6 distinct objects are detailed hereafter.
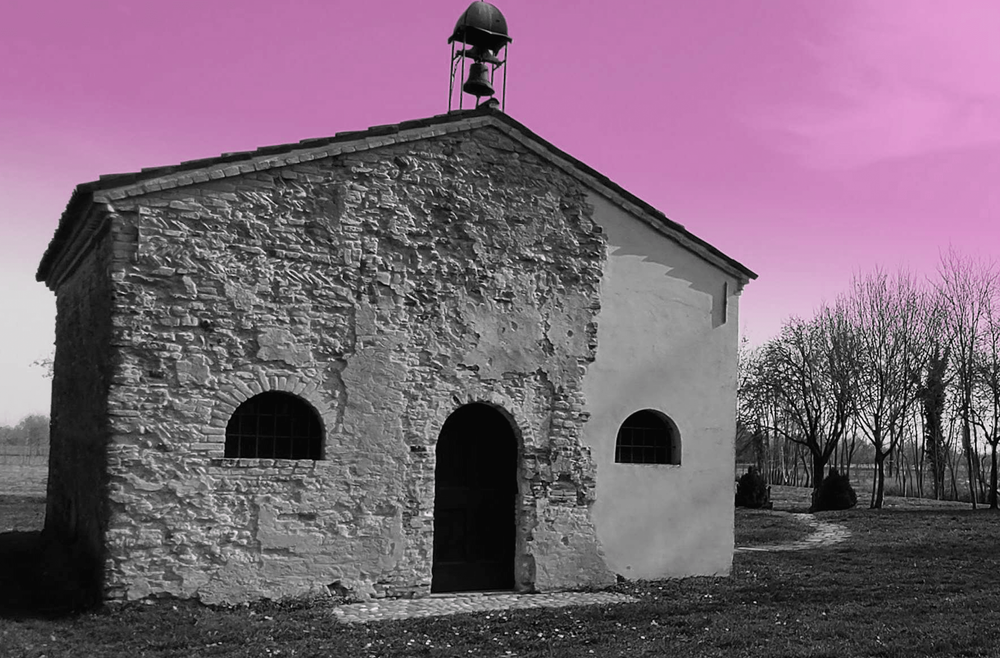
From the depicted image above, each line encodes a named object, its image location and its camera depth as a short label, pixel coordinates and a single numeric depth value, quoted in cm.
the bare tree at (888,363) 3011
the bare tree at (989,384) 2917
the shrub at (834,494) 2828
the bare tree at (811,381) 3122
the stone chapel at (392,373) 968
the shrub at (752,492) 2925
